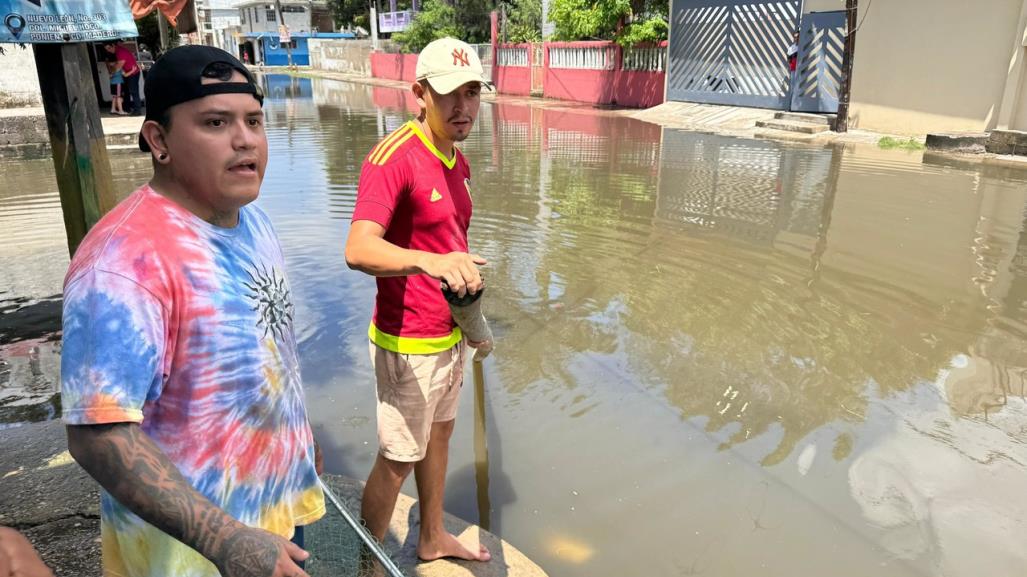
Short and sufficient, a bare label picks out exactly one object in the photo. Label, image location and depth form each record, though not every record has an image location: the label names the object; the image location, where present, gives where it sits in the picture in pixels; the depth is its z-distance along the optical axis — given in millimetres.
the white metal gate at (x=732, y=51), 16656
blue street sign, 3236
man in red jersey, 2207
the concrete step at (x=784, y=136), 13844
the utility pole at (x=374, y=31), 42959
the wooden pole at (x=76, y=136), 3574
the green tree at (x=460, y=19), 34719
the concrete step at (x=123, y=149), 12142
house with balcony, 61531
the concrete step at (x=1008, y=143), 11391
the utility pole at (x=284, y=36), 55688
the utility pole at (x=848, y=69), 13664
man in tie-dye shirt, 1152
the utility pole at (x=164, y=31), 11148
